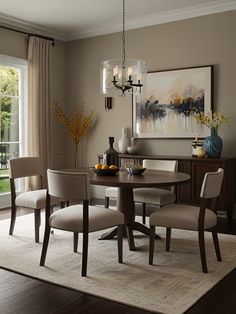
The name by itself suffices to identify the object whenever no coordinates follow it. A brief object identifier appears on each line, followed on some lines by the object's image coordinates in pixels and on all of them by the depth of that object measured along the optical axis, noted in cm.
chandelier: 407
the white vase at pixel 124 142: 592
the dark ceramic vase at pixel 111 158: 421
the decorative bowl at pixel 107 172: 388
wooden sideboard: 496
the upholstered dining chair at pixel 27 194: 413
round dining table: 341
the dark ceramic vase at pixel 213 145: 509
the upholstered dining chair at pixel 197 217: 329
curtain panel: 630
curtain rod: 593
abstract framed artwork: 550
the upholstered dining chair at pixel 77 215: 318
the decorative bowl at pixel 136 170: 399
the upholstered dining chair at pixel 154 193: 437
